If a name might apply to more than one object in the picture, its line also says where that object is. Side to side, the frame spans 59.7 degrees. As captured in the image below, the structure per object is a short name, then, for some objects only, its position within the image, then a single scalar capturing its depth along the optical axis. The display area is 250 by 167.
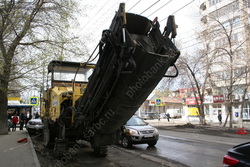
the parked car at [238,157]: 3.40
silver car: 10.45
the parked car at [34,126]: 14.64
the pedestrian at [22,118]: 18.58
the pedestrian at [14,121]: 18.09
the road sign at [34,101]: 20.12
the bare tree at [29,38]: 10.30
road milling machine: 4.28
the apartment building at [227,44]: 18.95
